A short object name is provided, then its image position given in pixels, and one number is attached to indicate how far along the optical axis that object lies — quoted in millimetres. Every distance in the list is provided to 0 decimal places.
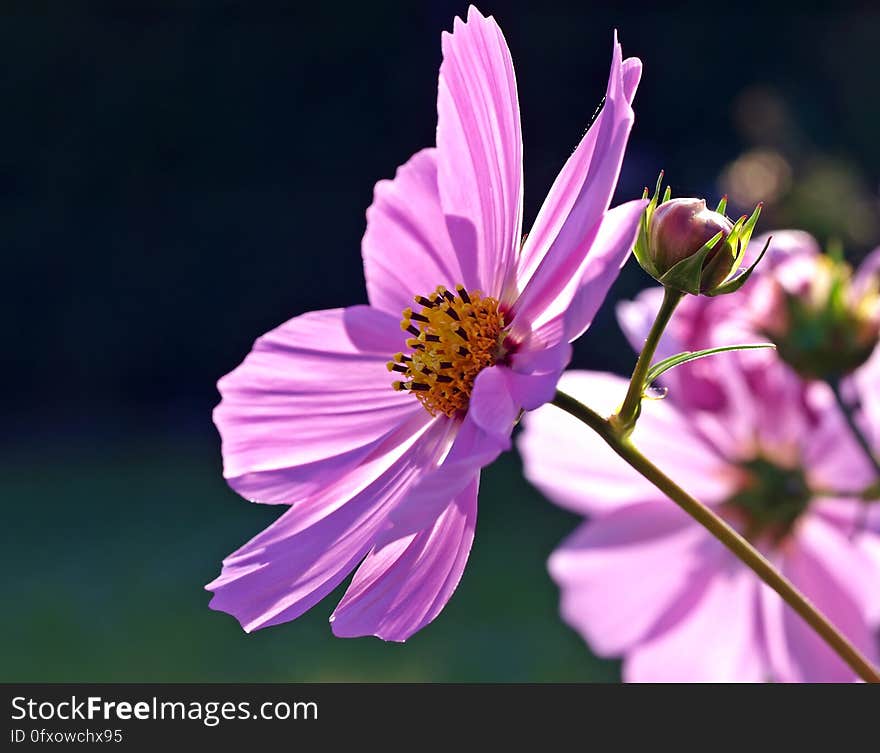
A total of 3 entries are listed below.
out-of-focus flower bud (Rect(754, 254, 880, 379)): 405
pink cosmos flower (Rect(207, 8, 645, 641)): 337
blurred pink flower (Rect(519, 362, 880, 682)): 415
